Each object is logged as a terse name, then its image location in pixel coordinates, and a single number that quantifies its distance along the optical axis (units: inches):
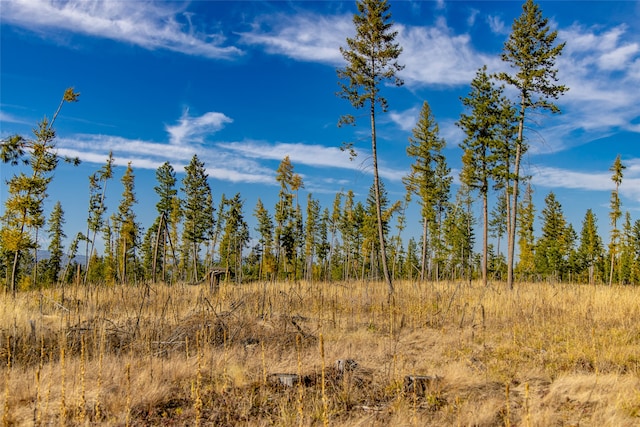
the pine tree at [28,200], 748.0
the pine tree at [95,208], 1450.5
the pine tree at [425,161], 1226.6
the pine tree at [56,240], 1814.7
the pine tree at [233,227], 1824.6
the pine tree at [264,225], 1971.0
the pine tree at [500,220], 1857.8
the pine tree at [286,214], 1576.0
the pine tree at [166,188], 1541.6
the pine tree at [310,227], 2151.8
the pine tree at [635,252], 1958.7
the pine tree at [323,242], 2274.9
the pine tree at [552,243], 1843.0
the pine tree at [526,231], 1760.6
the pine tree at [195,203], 1585.9
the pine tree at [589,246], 1919.7
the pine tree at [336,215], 2101.4
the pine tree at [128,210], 1403.8
